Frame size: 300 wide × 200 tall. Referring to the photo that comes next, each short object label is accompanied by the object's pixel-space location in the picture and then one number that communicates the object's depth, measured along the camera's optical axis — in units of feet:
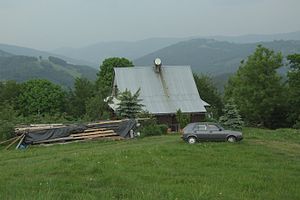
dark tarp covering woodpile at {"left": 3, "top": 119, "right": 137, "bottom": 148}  100.22
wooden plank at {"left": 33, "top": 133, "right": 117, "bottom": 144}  100.48
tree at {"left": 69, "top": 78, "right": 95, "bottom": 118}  226.79
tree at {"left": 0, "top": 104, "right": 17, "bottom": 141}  99.70
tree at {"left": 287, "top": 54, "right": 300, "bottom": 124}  181.16
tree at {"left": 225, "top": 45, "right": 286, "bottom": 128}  180.65
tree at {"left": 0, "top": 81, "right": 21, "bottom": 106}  228.43
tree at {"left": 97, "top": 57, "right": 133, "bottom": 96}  230.50
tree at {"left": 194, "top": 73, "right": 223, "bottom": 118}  224.90
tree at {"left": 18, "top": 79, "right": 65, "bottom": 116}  222.07
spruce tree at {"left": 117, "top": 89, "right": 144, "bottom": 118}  125.90
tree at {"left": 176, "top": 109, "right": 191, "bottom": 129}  138.00
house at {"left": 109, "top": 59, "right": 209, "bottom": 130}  149.79
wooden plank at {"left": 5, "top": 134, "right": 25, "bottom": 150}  95.42
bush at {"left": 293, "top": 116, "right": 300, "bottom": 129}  166.75
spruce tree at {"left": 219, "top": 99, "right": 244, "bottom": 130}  122.31
